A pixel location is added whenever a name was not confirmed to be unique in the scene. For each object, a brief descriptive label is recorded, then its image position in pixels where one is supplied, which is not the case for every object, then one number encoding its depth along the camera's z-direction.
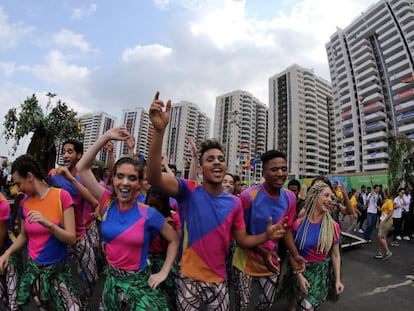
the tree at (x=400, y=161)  15.23
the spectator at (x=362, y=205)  11.00
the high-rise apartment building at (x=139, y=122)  84.50
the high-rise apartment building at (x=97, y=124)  77.88
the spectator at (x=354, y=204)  9.76
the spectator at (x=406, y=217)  9.24
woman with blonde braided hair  2.78
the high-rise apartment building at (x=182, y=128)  100.06
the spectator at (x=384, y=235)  6.77
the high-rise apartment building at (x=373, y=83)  55.19
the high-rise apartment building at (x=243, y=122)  96.25
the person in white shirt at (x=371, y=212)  8.69
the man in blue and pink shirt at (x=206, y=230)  1.96
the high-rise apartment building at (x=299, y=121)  79.69
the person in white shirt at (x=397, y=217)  8.86
